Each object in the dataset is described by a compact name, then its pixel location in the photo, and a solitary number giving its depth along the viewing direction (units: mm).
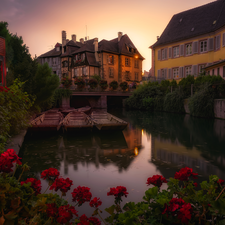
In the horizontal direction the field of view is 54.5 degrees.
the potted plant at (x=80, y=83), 26903
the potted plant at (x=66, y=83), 26578
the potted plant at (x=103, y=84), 28594
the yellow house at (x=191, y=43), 23828
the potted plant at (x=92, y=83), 27870
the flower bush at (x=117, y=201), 1743
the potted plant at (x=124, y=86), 30766
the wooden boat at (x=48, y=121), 9508
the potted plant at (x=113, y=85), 29766
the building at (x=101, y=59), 37375
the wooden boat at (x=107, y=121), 9648
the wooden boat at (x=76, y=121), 9758
